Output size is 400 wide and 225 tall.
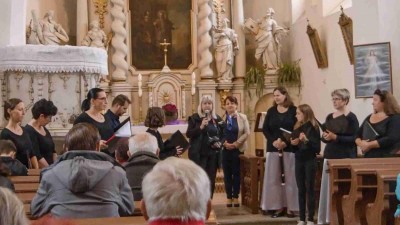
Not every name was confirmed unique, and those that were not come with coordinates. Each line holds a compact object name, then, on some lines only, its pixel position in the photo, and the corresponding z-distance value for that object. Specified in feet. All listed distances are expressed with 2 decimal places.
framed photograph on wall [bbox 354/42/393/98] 30.63
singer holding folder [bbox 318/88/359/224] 23.34
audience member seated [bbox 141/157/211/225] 7.53
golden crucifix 50.43
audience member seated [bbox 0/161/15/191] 14.44
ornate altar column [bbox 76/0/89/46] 49.32
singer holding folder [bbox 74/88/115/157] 21.26
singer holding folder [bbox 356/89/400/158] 21.91
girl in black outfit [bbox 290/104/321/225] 23.76
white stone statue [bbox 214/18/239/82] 48.96
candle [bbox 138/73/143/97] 48.96
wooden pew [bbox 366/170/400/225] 18.20
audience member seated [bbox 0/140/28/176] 17.69
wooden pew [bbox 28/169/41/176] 19.25
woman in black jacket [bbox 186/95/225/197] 27.78
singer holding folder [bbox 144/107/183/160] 21.33
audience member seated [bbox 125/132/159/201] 15.33
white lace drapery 27.89
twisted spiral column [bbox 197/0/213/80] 49.78
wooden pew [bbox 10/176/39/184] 17.46
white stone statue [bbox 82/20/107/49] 48.01
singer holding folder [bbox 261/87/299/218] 25.84
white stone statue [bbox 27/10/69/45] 43.35
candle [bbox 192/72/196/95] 49.21
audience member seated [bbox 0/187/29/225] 6.37
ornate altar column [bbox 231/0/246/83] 50.44
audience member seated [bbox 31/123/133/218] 12.25
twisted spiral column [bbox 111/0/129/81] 49.37
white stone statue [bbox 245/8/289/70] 48.62
